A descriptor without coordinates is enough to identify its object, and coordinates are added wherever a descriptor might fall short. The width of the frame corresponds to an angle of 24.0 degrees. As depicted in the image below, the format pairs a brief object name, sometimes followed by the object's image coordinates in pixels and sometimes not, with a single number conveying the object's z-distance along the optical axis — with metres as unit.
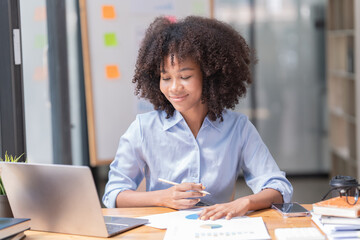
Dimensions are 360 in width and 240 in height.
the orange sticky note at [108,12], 4.19
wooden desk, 2.46
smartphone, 2.61
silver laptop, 2.41
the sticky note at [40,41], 3.76
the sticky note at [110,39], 4.21
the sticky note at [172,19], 3.00
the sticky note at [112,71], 4.24
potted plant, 2.57
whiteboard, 4.19
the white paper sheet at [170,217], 2.55
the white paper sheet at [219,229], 2.39
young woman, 2.85
